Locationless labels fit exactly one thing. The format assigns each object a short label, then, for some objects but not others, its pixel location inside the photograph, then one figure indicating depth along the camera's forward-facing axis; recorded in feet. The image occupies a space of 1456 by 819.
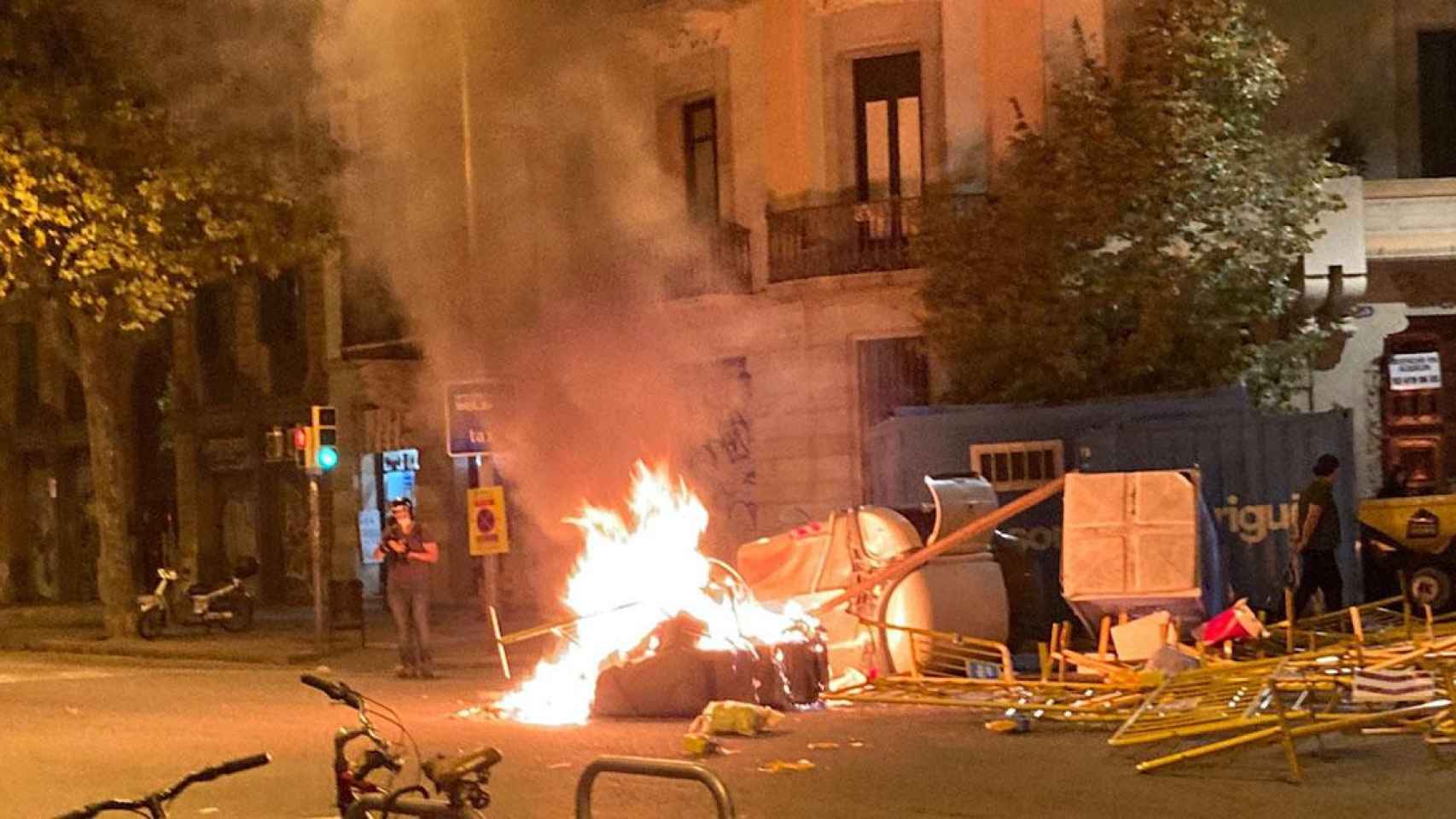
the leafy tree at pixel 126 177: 65.26
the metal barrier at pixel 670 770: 16.63
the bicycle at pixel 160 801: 15.85
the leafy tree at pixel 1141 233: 60.49
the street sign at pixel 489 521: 57.82
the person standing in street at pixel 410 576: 52.26
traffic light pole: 63.52
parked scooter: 76.23
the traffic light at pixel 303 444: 64.18
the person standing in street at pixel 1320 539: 49.60
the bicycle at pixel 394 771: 16.24
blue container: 54.49
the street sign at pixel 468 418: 58.13
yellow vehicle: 56.65
